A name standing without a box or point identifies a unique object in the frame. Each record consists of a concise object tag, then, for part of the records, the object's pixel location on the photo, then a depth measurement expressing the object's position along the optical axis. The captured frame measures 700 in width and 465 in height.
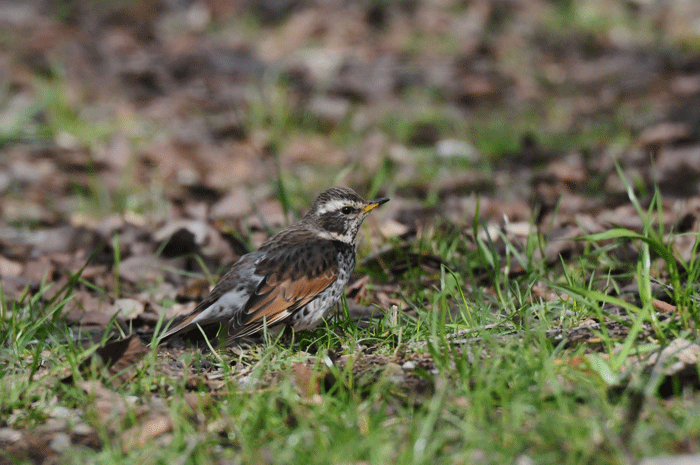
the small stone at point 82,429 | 7.42
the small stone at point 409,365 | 8.20
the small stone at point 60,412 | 7.75
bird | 9.71
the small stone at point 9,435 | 7.43
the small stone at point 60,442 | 7.20
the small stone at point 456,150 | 17.98
